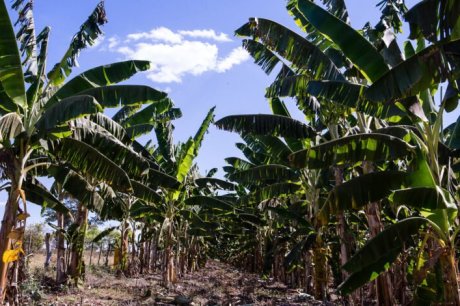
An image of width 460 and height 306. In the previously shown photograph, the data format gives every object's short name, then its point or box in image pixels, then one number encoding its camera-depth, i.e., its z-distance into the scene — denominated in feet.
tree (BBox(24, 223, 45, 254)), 145.05
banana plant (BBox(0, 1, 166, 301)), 21.49
